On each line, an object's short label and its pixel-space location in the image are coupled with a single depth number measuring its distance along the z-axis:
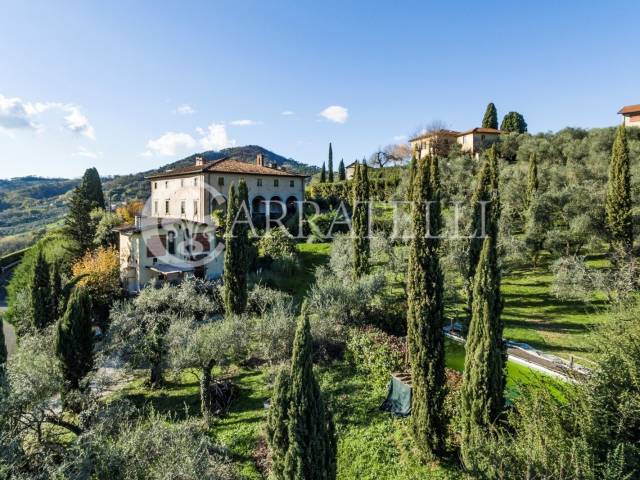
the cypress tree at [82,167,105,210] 46.00
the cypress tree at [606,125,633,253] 22.16
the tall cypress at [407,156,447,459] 10.75
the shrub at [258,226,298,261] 30.45
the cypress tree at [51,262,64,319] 21.89
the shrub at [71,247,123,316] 25.34
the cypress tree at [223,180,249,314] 22.03
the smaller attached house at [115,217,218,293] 28.08
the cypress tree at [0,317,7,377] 12.21
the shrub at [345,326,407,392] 14.59
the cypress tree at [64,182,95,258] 34.25
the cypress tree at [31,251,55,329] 21.42
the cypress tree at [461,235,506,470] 9.54
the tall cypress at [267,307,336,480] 8.08
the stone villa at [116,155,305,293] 28.36
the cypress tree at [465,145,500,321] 18.28
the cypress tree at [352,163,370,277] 23.53
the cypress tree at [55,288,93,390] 14.73
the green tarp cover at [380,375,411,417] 12.54
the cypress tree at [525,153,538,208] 30.75
